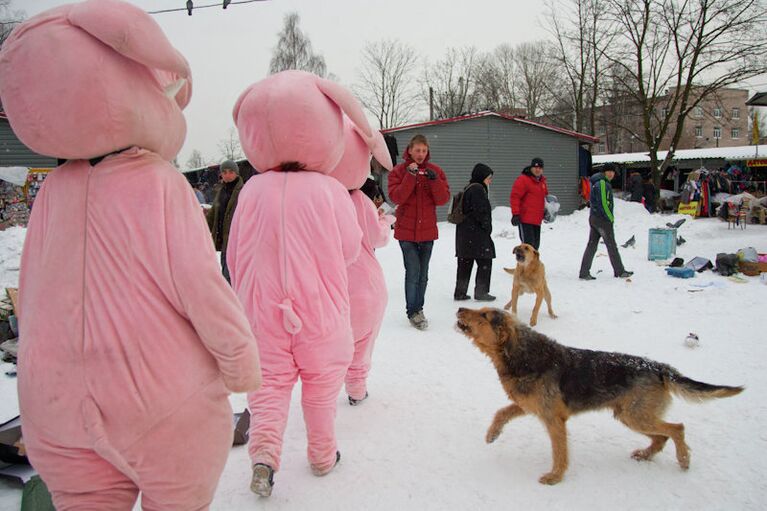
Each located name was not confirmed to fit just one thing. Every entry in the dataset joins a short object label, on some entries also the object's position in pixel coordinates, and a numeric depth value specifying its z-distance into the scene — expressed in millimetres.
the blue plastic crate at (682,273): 8984
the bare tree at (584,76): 29500
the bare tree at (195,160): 55281
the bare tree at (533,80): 43969
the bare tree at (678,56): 22422
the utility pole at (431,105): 42281
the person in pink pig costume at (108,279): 1559
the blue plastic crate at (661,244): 10891
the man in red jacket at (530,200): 8422
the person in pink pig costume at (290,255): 2805
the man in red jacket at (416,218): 6496
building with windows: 35559
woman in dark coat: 7633
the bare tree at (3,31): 17975
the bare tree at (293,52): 32062
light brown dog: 6859
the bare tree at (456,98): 47969
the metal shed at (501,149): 21203
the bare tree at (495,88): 48344
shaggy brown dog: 3139
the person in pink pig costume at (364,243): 3559
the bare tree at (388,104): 42625
